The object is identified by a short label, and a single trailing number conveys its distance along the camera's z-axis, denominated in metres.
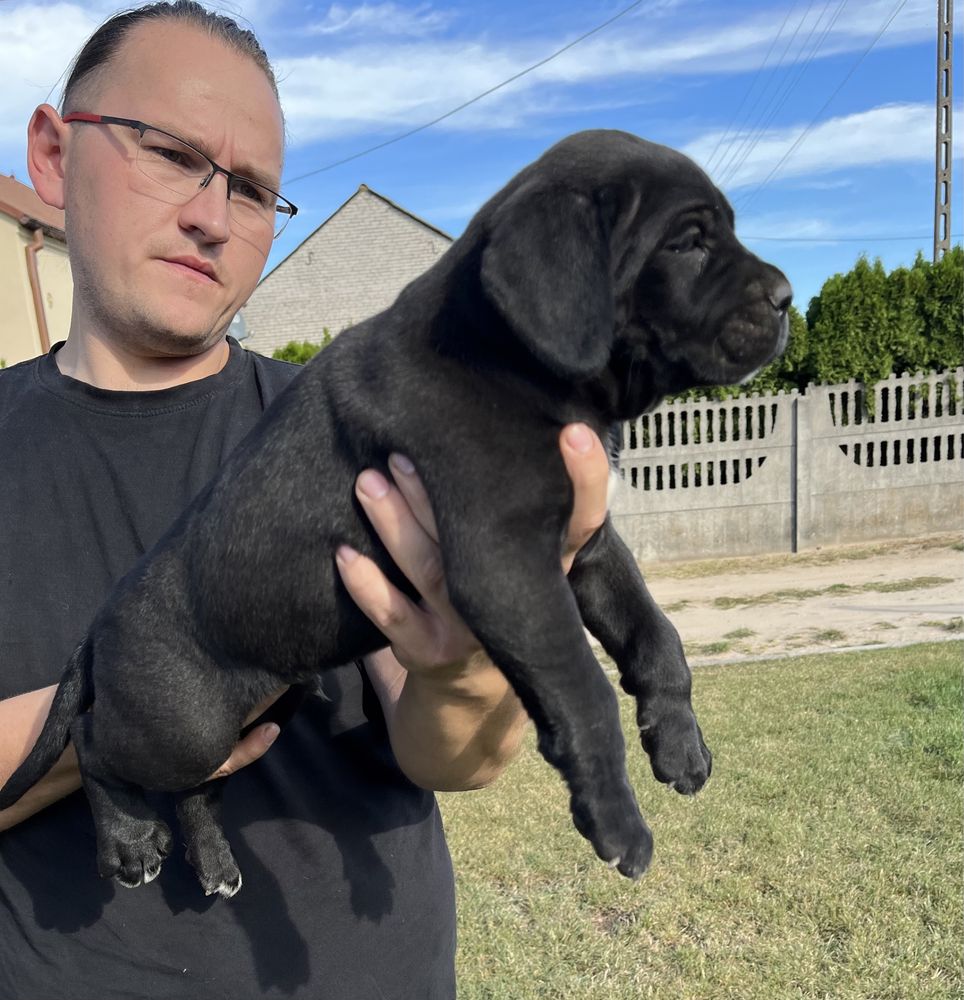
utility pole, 21.81
